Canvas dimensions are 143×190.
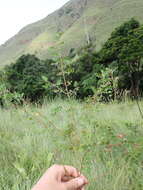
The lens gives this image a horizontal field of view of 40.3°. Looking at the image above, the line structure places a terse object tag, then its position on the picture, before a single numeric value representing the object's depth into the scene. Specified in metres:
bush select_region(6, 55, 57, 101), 9.25
